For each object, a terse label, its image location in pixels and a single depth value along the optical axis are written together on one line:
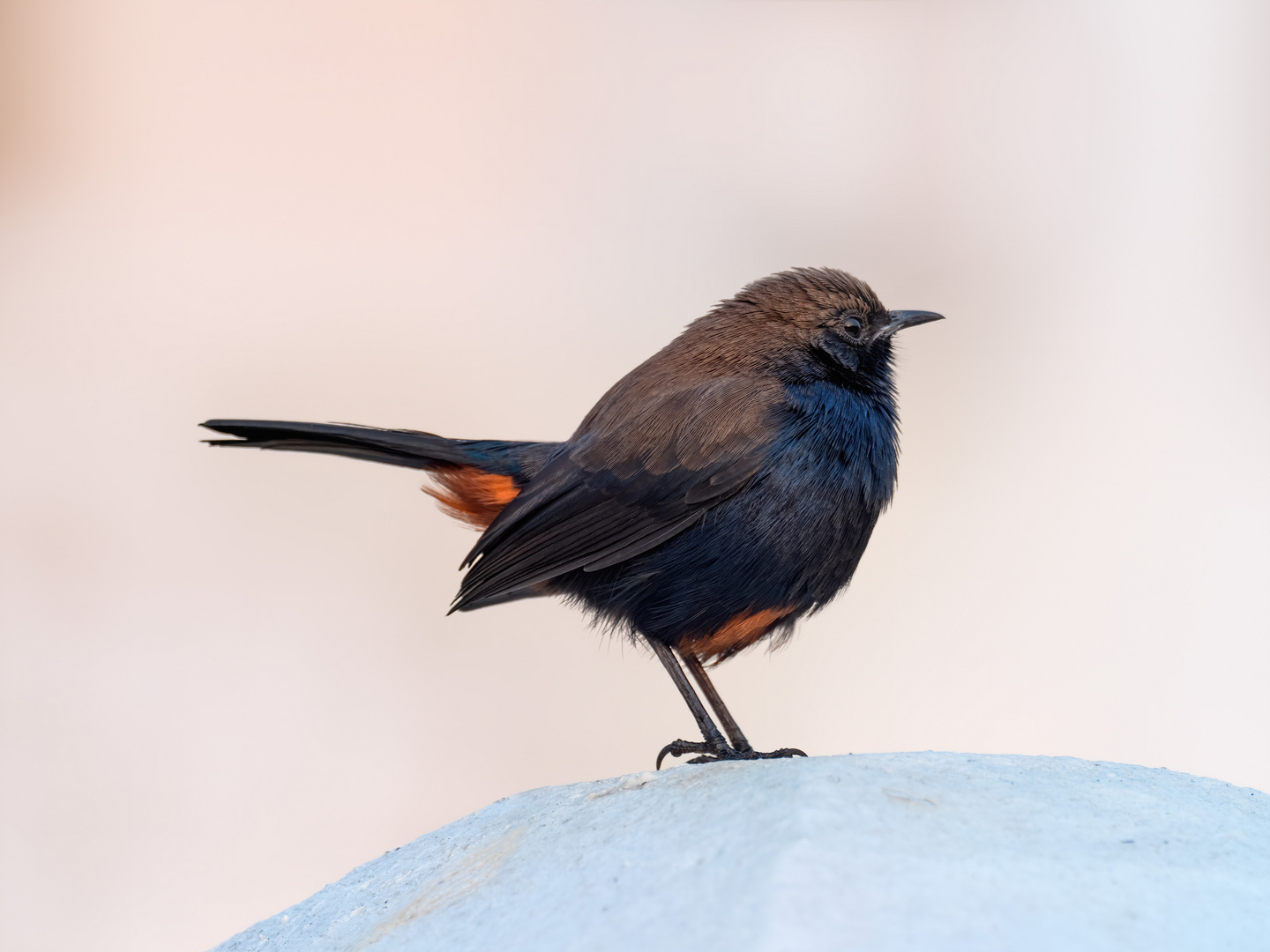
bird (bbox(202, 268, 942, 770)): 4.32
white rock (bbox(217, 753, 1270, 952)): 4.24
